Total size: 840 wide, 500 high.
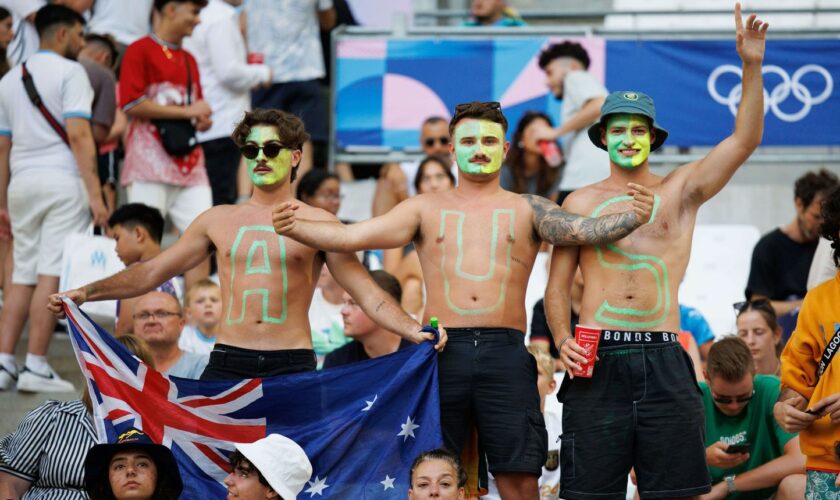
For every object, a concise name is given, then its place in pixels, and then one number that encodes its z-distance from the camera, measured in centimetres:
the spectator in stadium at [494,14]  2495
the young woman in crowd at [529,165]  2198
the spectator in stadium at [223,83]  2294
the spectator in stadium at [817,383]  1214
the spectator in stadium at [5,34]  2227
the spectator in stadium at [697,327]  1947
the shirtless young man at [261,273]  1423
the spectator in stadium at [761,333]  1744
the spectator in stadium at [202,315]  1859
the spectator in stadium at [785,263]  2008
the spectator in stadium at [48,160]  1852
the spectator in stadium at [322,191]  2061
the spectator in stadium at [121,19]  2386
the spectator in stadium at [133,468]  1344
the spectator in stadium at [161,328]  1672
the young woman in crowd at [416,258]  1994
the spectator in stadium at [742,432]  1524
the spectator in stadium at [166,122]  2017
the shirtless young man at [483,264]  1321
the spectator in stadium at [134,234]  1817
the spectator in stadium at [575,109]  2091
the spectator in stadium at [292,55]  2397
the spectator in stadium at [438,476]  1295
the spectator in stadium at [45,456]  1447
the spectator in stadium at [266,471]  1320
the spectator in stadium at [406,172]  2230
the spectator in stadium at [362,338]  1673
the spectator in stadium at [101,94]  2077
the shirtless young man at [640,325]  1287
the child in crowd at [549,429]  1591
